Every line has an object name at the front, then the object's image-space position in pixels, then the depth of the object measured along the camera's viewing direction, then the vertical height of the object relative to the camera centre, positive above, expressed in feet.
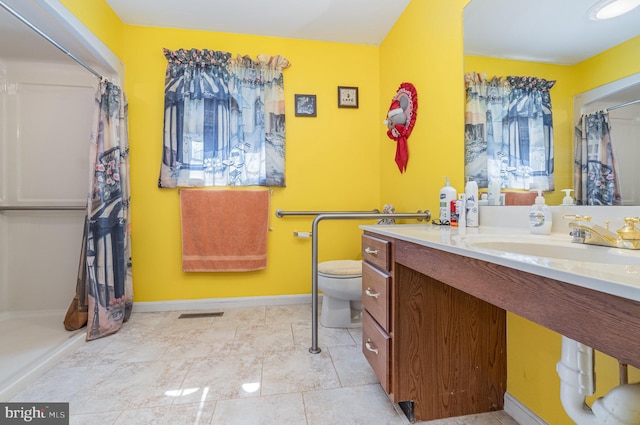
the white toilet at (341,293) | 5.81 -1.79
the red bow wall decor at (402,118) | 6.19 +2.08
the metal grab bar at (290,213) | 7.52 -0.10
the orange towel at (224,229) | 7.21 -0.51
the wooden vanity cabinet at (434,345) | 3.52 -1.80
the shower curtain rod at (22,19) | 4.00 +2.95
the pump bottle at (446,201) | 4.58 +0.11
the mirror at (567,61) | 2.64 +1.70
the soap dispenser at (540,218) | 3.21 -0.14
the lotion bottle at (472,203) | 4.21 +0.05
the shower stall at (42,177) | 6.84 +0.88
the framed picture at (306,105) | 7.75 +2.90
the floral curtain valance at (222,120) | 7.16 +2.37
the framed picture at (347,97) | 7.93 +3.19
